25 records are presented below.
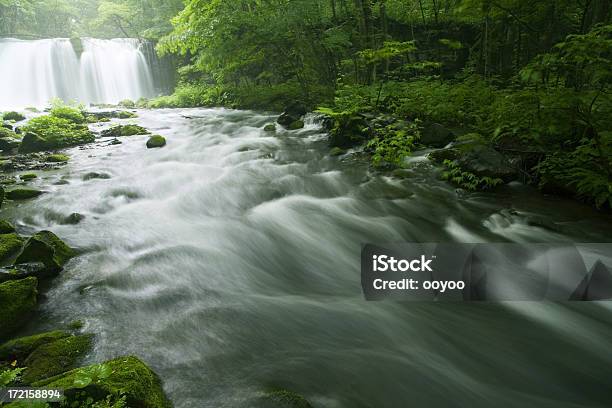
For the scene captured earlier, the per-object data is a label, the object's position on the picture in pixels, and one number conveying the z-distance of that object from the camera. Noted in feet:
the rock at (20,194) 19.92
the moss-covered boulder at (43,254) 11.93
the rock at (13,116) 48.03
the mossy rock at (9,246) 13.20
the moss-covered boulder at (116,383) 5.95
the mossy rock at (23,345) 8.42
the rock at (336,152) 27.50
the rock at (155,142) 32.99
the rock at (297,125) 35.58
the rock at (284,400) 7.09
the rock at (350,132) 28.09
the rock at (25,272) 10.87
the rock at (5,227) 15.30
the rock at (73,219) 17.11
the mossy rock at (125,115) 53.31
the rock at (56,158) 28.55
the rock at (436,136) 25.40
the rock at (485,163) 19.09
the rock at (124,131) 39.09
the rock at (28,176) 23.66
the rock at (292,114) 37.15
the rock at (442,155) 21.98
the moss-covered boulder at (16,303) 9.54
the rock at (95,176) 24.17
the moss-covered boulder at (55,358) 7.73
